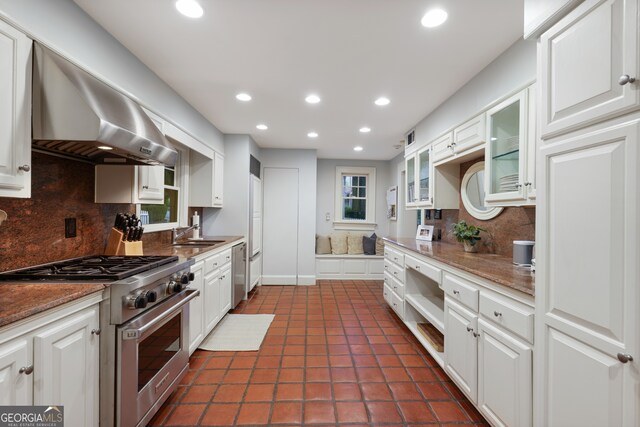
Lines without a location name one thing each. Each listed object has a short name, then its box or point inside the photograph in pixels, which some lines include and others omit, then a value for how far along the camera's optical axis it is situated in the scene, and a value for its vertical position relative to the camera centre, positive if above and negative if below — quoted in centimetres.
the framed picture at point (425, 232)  352 -21
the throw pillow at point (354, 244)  572 -59
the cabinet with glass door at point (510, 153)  183 +45
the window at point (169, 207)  284 +6
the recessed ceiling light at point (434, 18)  165 +117
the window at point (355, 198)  611 +37
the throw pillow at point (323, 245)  571 -61
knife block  209 -24
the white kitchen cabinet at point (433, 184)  317 +36
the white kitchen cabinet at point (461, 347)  174 -87
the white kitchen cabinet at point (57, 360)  98 -58
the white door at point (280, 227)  510 -23
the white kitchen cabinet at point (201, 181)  377 +43
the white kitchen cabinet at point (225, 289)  316 -87
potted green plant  257 -18
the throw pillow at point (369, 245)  565 -59
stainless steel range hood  139 +50
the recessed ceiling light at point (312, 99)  288 +119
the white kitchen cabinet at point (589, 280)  91 -23
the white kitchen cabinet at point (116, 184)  203 +20
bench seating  552 -99
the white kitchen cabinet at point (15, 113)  122 +44
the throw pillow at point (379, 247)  568 -64
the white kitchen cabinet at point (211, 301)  271 -87
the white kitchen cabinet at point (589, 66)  92 +55
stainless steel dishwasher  358 -75
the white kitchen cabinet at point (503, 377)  133 -82
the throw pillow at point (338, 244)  570 -59
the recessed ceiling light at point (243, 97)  286 +119
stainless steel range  138 -61
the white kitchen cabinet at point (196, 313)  240 -86
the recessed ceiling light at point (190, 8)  160 +118
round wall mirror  272 +24
